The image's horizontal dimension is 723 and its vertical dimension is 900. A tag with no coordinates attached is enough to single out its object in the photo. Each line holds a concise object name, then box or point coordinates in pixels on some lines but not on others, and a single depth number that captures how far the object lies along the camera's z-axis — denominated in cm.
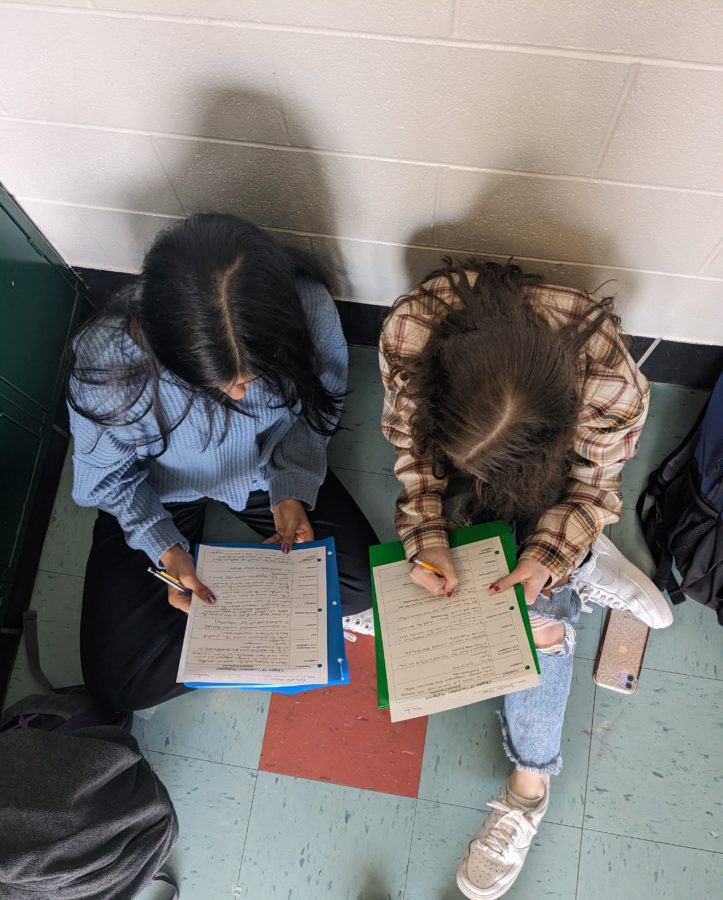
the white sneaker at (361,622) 150
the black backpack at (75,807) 102
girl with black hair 88
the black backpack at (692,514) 131
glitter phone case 145
